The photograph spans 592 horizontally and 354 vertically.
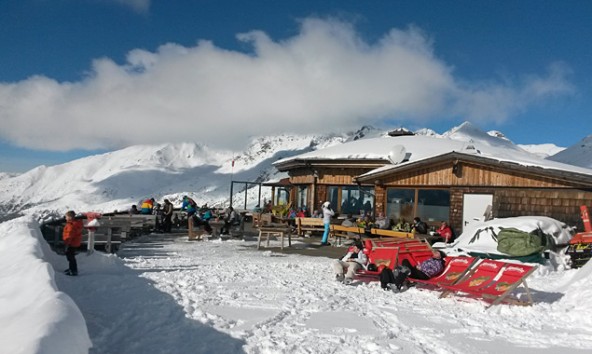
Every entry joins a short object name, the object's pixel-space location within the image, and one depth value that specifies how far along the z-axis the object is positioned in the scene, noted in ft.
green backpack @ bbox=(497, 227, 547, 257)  35.01
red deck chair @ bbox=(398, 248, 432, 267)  31.00
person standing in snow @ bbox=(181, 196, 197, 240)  53.16
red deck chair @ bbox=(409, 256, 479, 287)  26.21
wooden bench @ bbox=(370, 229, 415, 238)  46.83
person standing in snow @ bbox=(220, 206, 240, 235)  56.95
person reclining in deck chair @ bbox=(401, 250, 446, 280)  27.84
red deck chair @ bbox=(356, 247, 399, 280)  28.99
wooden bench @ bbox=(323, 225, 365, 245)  50.94
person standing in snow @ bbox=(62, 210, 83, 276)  27.55
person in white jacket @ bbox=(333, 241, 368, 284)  29.04
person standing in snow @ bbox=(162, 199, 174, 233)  61.87
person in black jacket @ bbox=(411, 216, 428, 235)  49.65
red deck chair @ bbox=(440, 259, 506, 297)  24.16
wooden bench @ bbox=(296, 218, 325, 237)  58.23
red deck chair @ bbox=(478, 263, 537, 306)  22.65
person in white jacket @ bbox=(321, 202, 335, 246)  51.03
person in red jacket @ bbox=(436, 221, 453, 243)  45.93
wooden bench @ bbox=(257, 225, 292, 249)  45.32
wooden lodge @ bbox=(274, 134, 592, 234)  45.21
